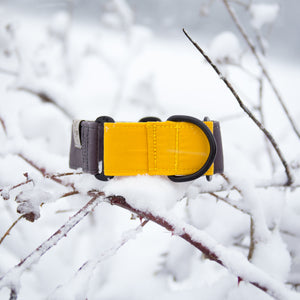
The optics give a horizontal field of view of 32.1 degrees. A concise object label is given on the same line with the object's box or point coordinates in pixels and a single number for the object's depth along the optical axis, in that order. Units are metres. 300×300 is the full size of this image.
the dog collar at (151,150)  0.39
